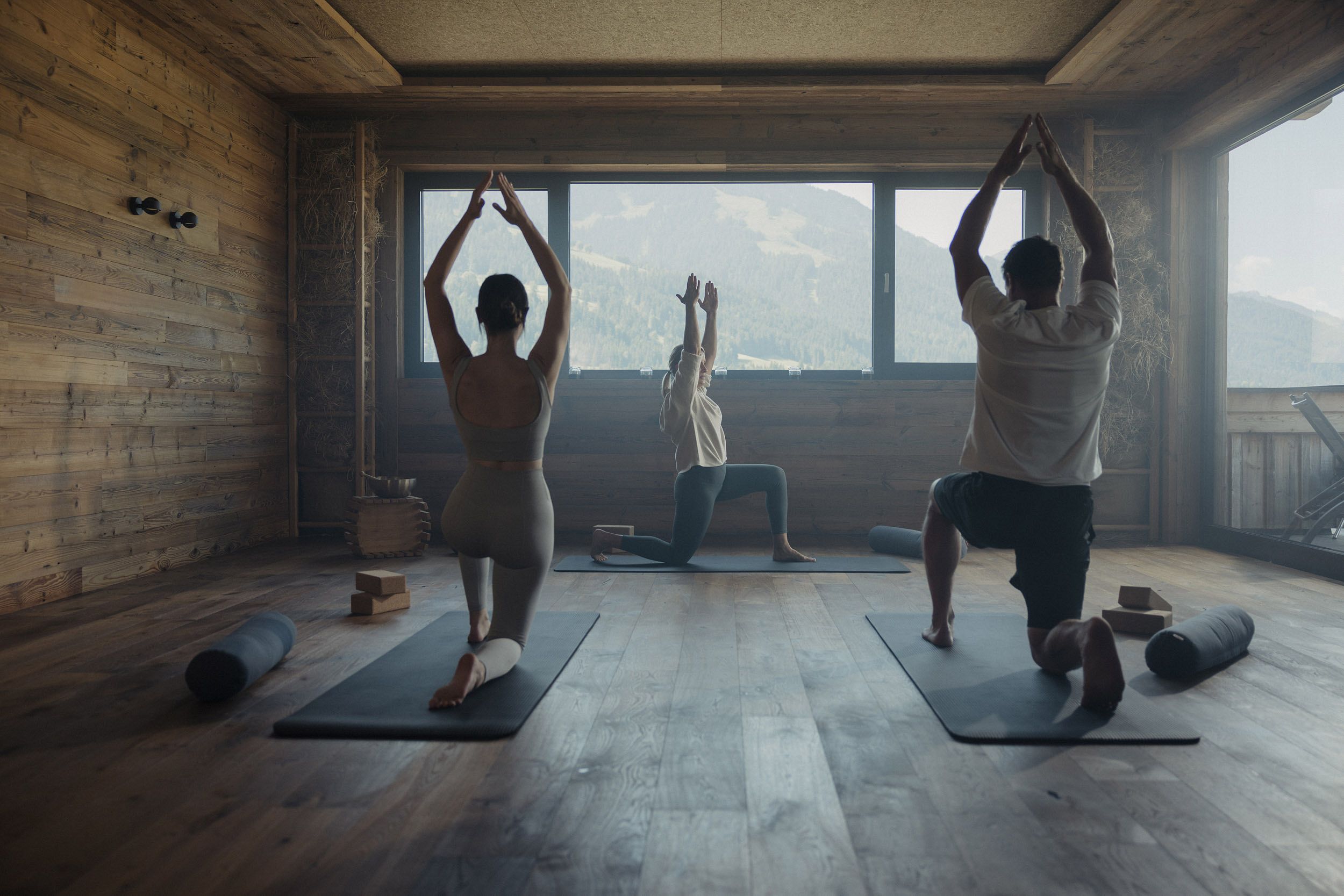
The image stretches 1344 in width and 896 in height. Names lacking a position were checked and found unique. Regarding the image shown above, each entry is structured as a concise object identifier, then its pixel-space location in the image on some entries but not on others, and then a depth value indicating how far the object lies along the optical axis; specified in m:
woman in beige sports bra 2.49
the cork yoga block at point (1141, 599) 3.24
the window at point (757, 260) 5.95
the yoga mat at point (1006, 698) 2.07
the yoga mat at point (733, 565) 4.49
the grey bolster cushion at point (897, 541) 4.89
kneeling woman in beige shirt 4.23
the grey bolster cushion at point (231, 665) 2.32
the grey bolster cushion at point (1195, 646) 2.55
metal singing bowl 5.06
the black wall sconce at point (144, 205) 4.11
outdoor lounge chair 4.45
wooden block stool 4.93
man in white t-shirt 2.42
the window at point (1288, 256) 4.43
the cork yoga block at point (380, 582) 3.45
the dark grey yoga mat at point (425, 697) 2.09
